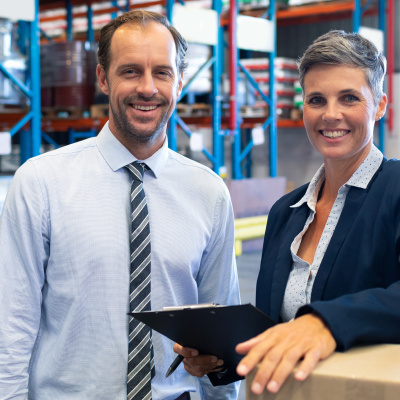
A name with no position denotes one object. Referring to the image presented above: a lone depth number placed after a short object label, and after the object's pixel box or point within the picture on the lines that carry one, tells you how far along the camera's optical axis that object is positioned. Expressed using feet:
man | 6.47
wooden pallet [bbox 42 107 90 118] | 26.16
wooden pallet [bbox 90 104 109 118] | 25.52
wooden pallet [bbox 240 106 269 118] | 32.07
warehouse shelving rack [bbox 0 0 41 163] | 20.20
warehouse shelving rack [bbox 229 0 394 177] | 34.86
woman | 4.90
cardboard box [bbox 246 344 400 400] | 3.58
